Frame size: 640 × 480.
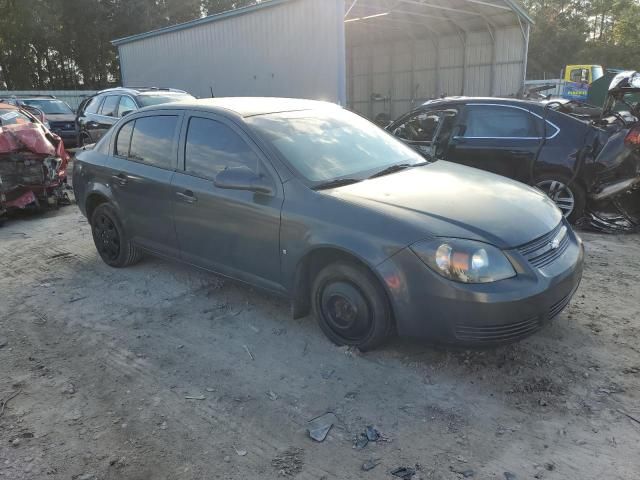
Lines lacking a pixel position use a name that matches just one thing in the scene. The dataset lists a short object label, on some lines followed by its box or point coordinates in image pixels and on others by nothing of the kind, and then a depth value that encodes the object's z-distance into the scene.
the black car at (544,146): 6.09
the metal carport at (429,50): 17.92
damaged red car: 7.27
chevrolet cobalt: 3.05
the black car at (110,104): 10.54
